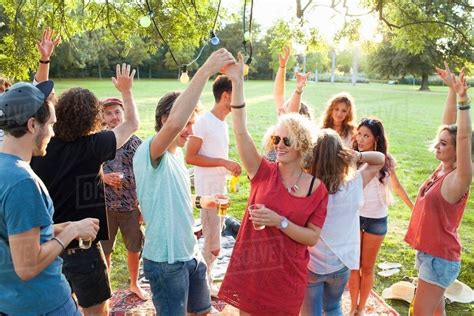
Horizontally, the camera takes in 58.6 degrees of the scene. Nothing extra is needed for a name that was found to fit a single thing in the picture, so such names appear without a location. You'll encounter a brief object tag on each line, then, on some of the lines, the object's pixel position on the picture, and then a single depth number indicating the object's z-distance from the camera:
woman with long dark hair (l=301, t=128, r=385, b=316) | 2.53
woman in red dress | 2.28
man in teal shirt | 2.16
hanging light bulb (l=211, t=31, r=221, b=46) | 3.05
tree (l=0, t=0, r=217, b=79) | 5.94
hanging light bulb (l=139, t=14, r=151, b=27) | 4.56
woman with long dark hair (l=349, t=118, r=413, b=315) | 3.43
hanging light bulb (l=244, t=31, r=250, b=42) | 2.79
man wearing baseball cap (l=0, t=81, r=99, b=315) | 1.62
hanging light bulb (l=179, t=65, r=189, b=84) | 2.91
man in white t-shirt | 3.60
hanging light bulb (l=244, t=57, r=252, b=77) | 2.38
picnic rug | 3.67
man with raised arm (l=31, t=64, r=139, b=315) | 2.42
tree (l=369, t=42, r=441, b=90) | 45.50
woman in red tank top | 2.70
